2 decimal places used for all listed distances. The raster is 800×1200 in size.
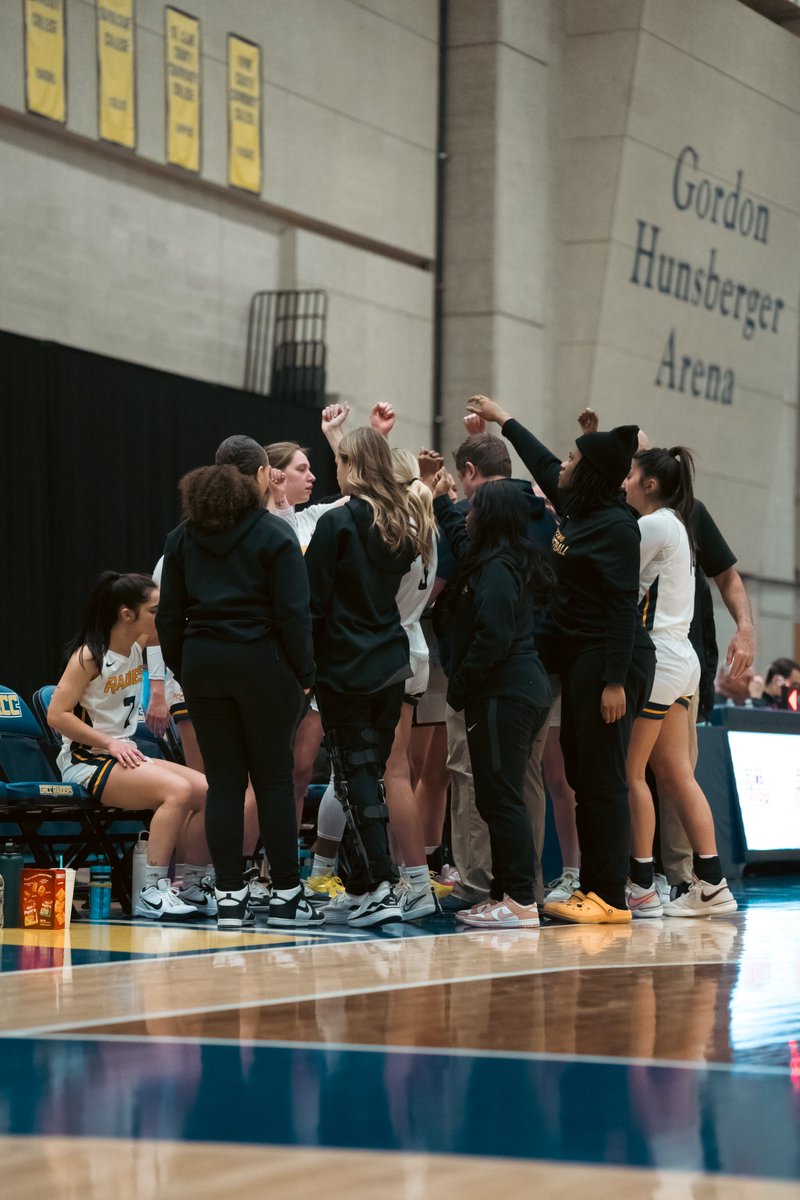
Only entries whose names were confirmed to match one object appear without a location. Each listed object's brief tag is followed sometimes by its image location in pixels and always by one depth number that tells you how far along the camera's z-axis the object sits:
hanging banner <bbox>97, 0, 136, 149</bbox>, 25.50
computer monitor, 17.44
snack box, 10.98
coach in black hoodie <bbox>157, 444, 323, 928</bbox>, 10.59
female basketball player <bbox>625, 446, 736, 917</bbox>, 12.24
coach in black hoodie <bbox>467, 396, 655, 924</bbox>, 11.32
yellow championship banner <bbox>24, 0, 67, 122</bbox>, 24.36
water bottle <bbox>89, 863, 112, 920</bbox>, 12.17
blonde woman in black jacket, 11.02
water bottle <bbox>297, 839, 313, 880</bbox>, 16.75
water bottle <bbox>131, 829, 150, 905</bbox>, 11.98
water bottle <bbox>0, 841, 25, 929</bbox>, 11.20
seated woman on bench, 11.77
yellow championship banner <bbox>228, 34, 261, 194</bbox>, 28.22
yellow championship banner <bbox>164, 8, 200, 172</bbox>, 26.84
